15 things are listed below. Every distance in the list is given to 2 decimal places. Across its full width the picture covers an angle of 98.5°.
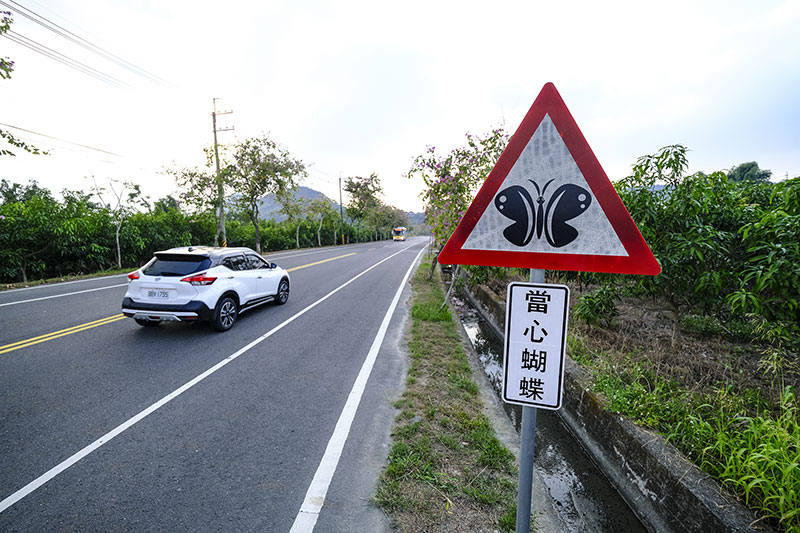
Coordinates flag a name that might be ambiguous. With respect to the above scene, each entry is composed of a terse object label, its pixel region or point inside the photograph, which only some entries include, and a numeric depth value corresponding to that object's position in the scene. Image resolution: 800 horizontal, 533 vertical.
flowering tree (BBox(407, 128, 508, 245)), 8.17
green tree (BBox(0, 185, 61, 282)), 11.23
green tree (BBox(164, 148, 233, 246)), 20.89
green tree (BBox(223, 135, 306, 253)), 23.45
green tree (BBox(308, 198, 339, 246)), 37.50
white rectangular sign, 1.43
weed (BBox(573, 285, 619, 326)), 5.35
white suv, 5.75
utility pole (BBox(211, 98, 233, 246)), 21.19
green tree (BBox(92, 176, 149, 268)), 14.78
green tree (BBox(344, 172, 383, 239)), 52.94
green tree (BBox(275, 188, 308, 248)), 26.88
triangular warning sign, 1.40
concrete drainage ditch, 2.13
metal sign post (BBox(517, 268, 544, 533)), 1.45
